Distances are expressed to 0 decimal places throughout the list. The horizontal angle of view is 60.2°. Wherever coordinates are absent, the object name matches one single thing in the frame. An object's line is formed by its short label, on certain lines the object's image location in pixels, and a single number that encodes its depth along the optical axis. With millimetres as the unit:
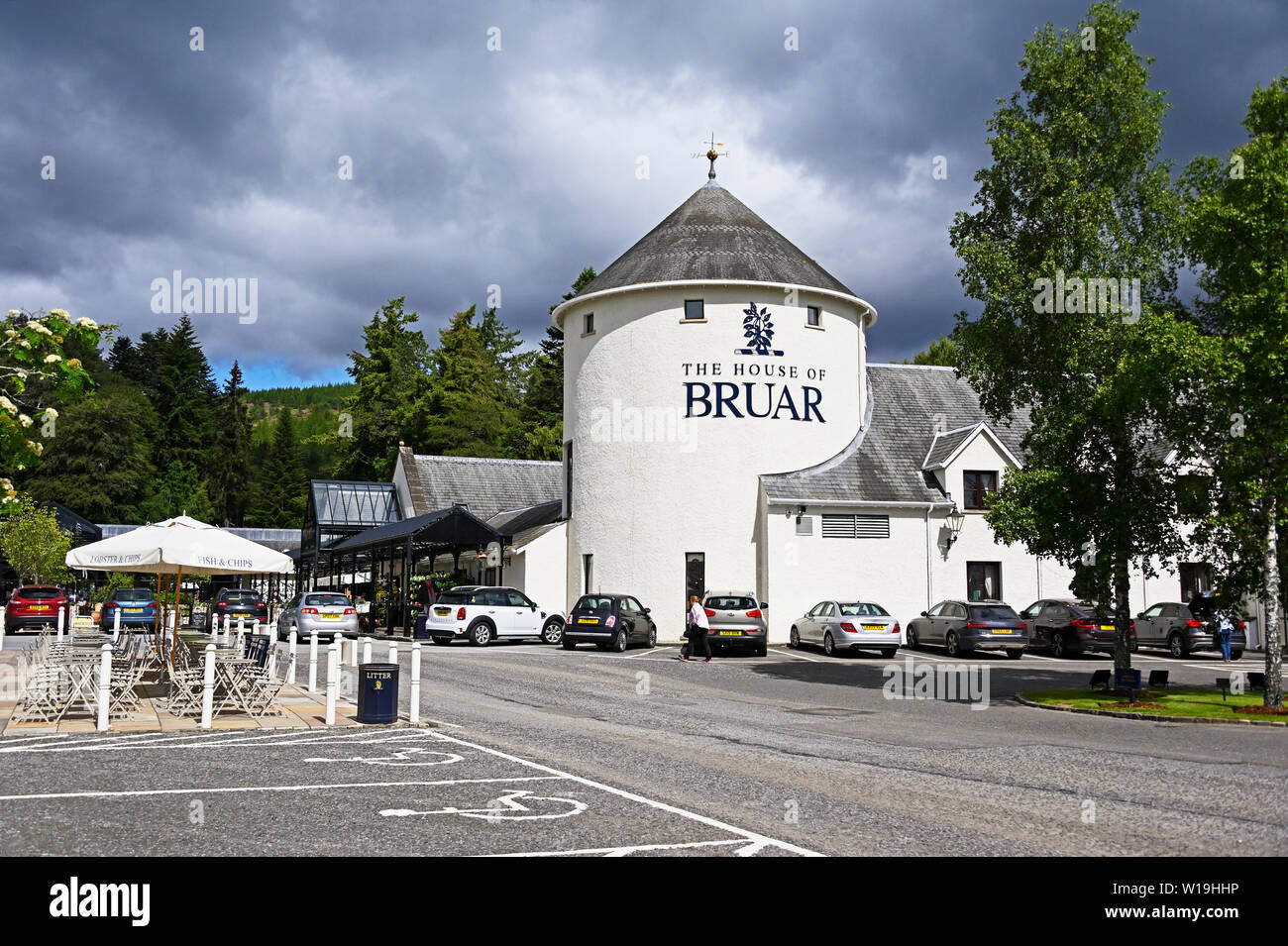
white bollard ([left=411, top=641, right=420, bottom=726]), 14695
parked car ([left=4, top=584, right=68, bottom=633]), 43844
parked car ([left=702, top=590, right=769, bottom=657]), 29469
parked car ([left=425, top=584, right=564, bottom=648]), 32969
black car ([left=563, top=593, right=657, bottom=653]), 30969
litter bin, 14477
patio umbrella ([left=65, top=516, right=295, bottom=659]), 16578
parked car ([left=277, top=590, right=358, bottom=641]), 33781
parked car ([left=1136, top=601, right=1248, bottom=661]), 30984
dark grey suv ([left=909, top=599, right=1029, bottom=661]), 28781
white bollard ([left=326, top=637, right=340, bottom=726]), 14688
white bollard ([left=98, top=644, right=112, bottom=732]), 13391
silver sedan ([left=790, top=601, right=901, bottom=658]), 29141
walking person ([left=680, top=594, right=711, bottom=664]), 28078
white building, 36188
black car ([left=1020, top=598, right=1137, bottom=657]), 29938
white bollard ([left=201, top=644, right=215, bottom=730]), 14008
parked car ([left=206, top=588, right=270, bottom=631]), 41062
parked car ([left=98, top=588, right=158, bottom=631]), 41062
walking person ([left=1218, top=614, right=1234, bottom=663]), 30453
